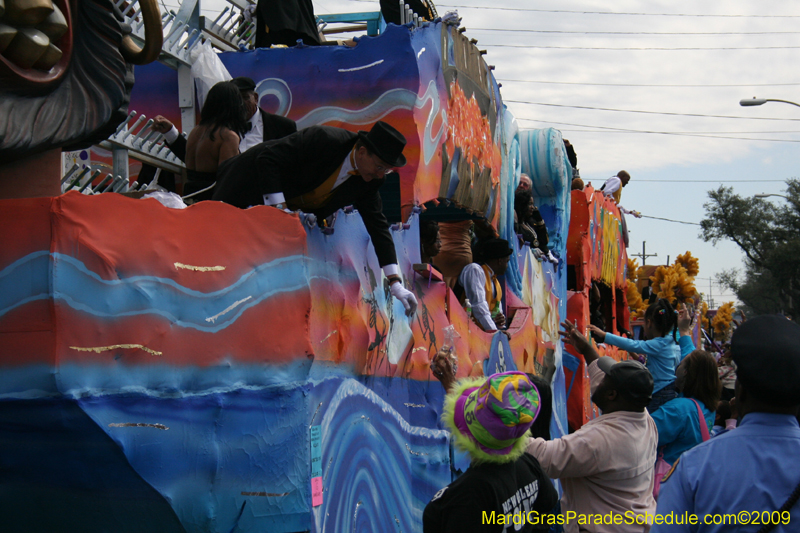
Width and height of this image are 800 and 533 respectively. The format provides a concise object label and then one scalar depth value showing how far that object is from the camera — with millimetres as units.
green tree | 42562
